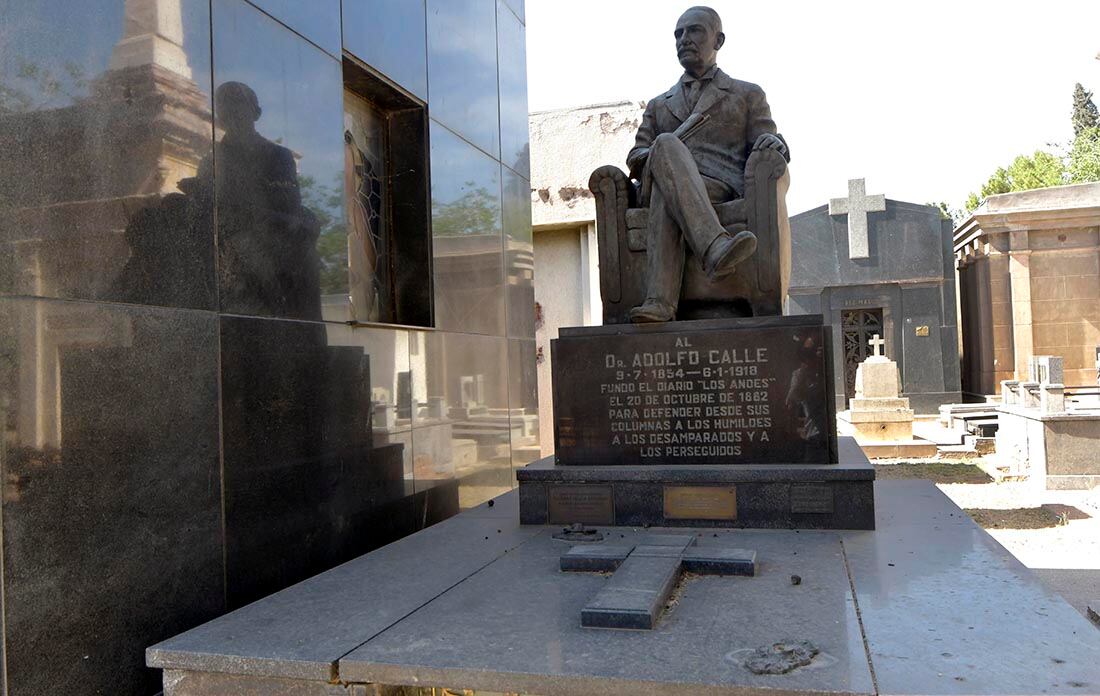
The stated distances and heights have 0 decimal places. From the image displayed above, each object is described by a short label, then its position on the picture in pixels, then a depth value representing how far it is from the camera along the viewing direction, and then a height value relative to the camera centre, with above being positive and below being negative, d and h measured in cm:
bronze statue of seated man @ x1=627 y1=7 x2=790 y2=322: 488 +131
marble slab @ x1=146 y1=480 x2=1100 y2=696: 236 -87
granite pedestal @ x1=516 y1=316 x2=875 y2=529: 432 -38
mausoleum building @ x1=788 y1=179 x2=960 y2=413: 2147 +193
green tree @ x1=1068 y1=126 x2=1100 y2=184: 3669 +872
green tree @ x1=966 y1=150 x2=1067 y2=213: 4212 +999
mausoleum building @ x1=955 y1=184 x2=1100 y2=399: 1947 +174
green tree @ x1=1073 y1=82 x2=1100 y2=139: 5124 +1489
